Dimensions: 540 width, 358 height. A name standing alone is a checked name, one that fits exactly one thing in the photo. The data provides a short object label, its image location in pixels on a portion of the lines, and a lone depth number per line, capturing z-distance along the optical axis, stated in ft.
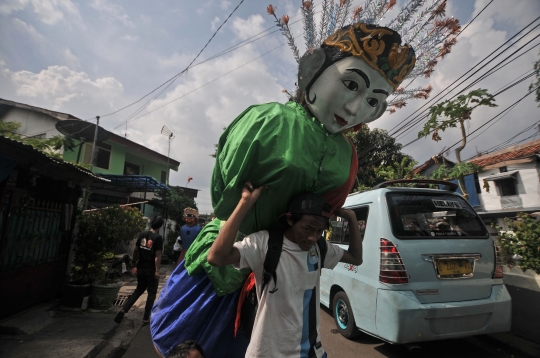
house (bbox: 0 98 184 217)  32.78
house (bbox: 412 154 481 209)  56.65
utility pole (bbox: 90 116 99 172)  27.30
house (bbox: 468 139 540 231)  45.91
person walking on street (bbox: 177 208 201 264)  18.83
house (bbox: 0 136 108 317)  12.36
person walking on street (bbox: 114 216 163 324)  14.99
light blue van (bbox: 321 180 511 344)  8.36
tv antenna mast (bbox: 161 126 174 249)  36.88
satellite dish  24.88
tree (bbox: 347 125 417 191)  41.91
